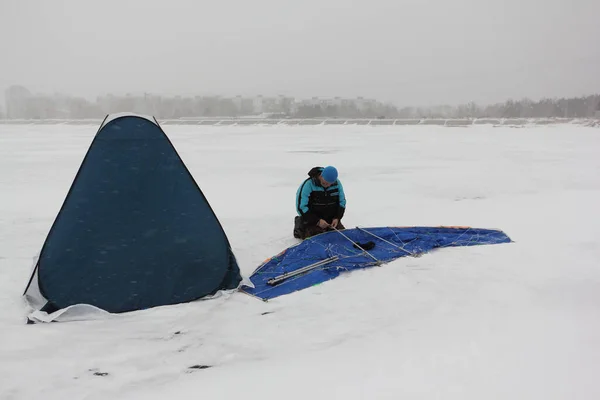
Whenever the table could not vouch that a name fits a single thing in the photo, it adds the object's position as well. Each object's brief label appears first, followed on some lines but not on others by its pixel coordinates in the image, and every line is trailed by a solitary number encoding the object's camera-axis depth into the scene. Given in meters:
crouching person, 5.79
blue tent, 3.90
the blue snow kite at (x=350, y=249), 4.44
